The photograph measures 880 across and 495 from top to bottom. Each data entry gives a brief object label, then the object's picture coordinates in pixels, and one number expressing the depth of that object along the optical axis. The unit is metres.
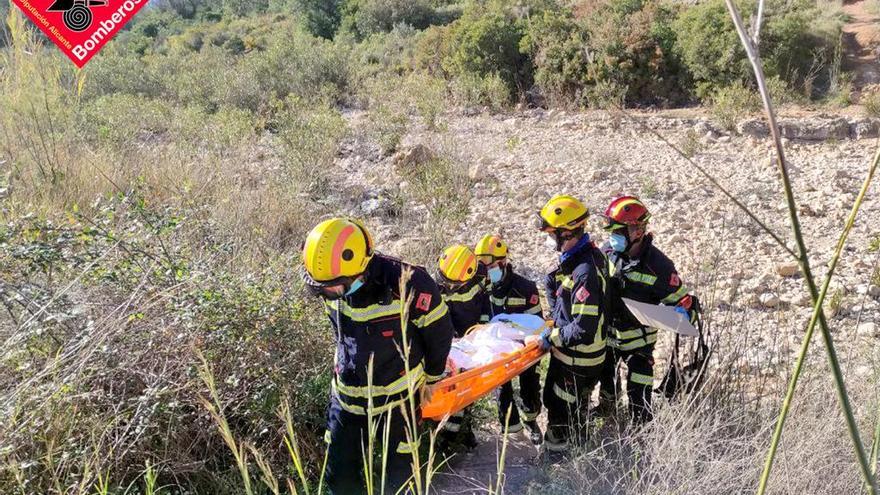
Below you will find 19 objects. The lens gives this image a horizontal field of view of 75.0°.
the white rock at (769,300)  4.96
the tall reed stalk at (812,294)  0.56
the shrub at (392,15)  24.28
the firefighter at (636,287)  3.32
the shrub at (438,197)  6.07
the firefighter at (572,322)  3.06
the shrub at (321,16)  27.39
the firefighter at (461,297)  3.53
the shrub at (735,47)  11.87
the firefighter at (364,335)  2.42
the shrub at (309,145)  8.12
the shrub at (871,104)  10.08
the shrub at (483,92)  13.35
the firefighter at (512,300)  3.68
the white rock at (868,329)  4.36
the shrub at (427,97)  10.60
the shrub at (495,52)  14.83
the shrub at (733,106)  10.25
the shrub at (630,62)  13.07
